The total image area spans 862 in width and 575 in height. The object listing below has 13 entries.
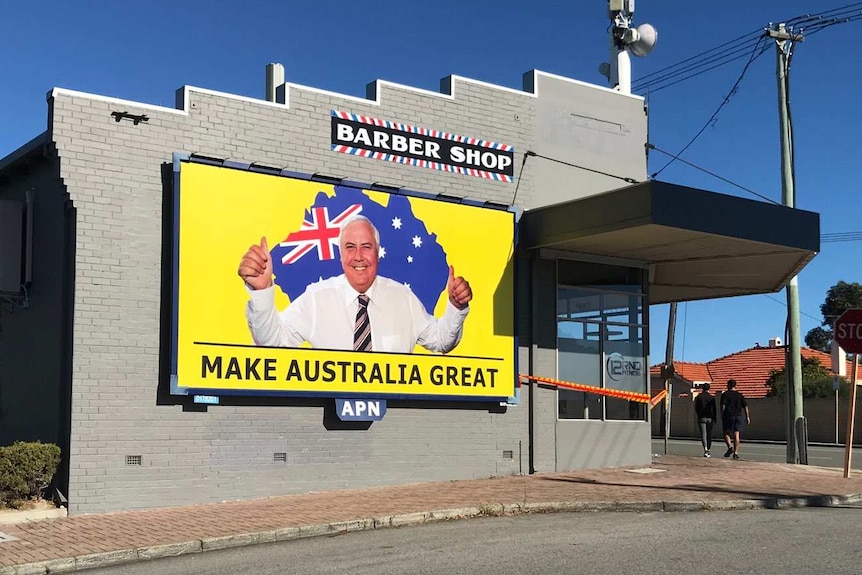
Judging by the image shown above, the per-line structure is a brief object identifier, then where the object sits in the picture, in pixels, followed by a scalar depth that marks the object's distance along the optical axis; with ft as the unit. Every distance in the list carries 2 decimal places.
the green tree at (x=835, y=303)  231.09
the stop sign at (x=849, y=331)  53.78
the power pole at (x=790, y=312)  66.49
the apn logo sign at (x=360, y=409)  47.32
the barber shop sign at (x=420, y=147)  49.34
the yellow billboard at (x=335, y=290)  43.98
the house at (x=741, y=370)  164.96
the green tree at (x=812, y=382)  146.82
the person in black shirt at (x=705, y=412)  74.04
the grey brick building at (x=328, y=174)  41.88
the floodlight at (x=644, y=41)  67.56
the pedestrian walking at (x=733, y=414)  71.15
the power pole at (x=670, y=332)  133.08
